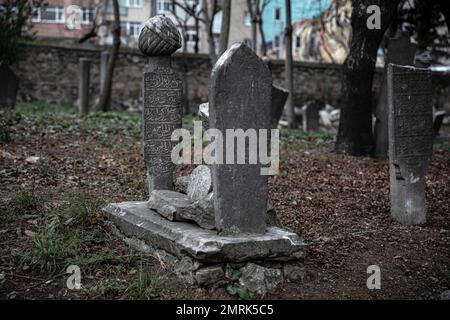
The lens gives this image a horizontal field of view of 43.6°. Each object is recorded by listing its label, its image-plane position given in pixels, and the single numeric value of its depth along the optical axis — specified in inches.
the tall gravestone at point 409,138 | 269.1
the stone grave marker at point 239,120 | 187.8
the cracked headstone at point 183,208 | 200.7
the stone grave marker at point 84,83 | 638.5
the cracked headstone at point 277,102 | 515.2
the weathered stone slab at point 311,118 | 661.3
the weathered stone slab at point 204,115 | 210.6
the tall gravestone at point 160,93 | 248.1
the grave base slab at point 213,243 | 182.4
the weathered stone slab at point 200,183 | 207.8
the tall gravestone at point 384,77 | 447.8
